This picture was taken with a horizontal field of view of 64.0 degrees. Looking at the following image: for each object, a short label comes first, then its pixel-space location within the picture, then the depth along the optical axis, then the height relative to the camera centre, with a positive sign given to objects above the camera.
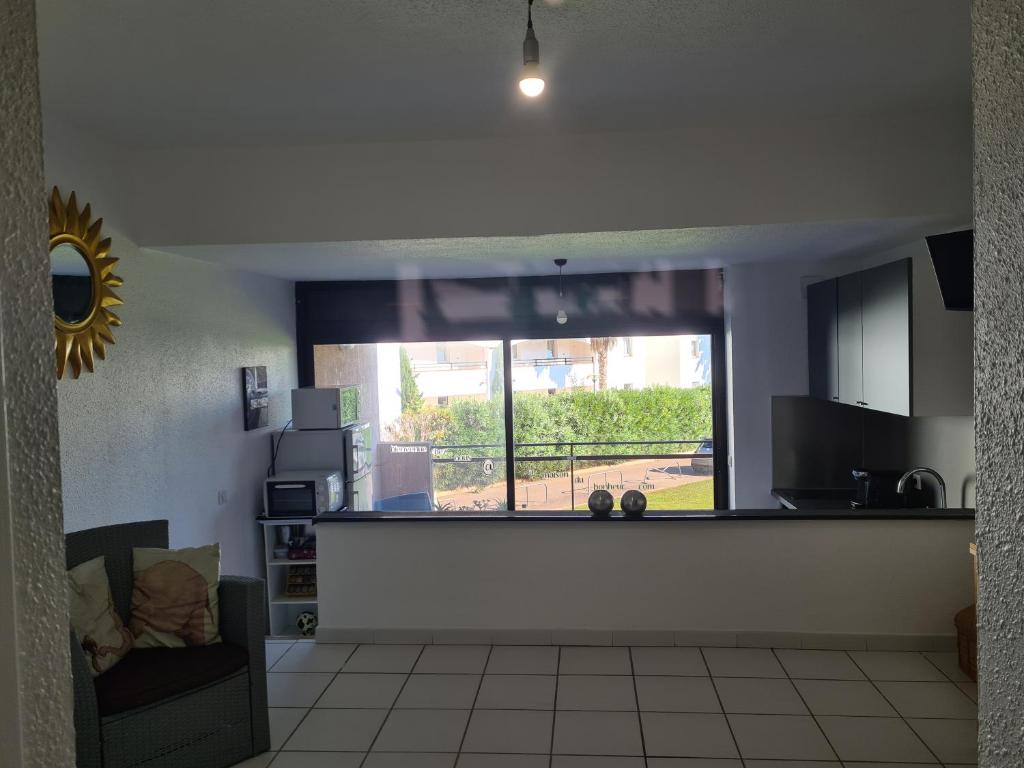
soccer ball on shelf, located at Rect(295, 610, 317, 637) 5.88 -1.84
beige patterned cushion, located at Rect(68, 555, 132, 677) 3.05 -0.94
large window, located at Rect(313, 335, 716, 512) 6.54 -0.47
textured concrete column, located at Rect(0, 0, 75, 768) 0.91 -0.09
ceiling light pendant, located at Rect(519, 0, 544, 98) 2.31 +0.85
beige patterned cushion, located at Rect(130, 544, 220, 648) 3.28 -0.93
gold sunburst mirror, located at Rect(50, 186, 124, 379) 3.63 +0.40
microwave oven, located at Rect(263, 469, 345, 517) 5.59 -0.88
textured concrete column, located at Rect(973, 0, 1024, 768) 0.86 -0.02
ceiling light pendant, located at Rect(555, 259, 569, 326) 5.75 +0.34
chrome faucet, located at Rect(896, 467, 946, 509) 4.73 -0.78
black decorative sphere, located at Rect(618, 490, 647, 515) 4.30 -0.77
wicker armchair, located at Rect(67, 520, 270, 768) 2.82 -1.18
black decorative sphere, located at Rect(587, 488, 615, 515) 4.32 -0.77
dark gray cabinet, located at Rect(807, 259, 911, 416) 4.19 +0.07
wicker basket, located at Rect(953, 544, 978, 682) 3.73 -1.36
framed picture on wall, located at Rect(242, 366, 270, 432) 5.47 -0.20
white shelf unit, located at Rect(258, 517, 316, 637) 5.70 -1.63
